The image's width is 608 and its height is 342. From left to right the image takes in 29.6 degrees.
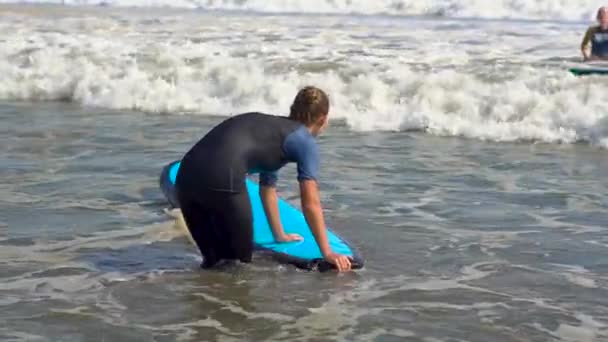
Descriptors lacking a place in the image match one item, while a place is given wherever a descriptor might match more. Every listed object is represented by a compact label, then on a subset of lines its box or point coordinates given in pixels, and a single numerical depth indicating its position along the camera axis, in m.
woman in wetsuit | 5.76
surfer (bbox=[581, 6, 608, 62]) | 15.26
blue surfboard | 6.23
